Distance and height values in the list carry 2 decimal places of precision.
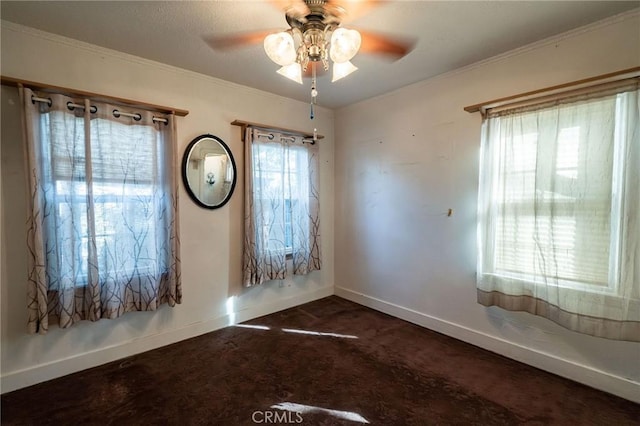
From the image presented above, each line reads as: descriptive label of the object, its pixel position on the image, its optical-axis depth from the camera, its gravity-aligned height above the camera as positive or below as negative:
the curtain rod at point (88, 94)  1.89 +0.76
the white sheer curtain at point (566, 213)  1.80 -0.12
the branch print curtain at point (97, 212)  1.96 -0.11
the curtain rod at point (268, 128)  2.94 +0.76
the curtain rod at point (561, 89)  1.79 +0.76
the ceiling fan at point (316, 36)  1.60 +0.91
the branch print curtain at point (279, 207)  2.98 -0.11
